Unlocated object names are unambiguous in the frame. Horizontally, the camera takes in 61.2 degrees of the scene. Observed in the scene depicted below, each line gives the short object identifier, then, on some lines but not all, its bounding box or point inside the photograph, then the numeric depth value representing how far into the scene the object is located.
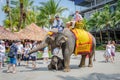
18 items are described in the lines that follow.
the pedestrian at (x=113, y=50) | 6.75
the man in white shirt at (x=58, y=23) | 4.69
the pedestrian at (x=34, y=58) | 5.08
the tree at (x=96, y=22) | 20.38
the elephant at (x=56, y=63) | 4.70
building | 22.53
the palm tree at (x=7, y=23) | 16.40
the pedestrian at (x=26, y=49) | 6.20
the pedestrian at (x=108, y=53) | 6.67
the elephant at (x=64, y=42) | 4.62
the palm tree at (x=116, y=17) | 18.02
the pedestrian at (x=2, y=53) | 5.37
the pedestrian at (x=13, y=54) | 4.44
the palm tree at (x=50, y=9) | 17.53
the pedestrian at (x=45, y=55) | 6.28
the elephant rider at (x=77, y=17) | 5.05
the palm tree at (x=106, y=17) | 19.65
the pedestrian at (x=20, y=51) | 5.80
